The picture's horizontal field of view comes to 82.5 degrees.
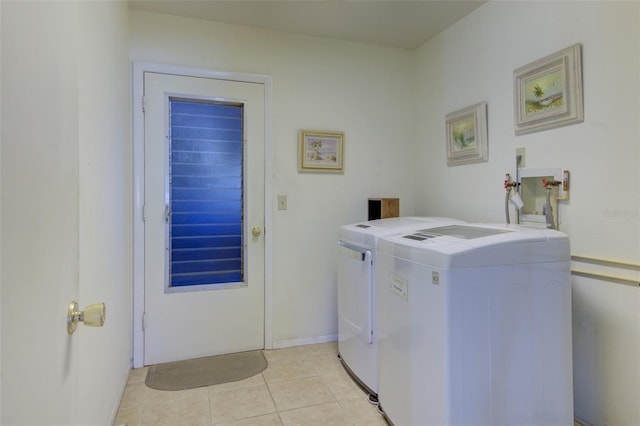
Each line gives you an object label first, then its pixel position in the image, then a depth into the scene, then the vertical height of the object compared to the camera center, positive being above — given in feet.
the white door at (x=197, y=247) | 8.15 -0.55
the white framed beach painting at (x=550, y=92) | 5.82 +2.15
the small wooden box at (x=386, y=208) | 9.20 +0.24
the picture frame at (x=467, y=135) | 7.79 +1.86
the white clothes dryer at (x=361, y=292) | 6.69 -1.47
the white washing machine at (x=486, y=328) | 4.58 -1.48
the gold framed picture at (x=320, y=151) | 9.22 +1.71
